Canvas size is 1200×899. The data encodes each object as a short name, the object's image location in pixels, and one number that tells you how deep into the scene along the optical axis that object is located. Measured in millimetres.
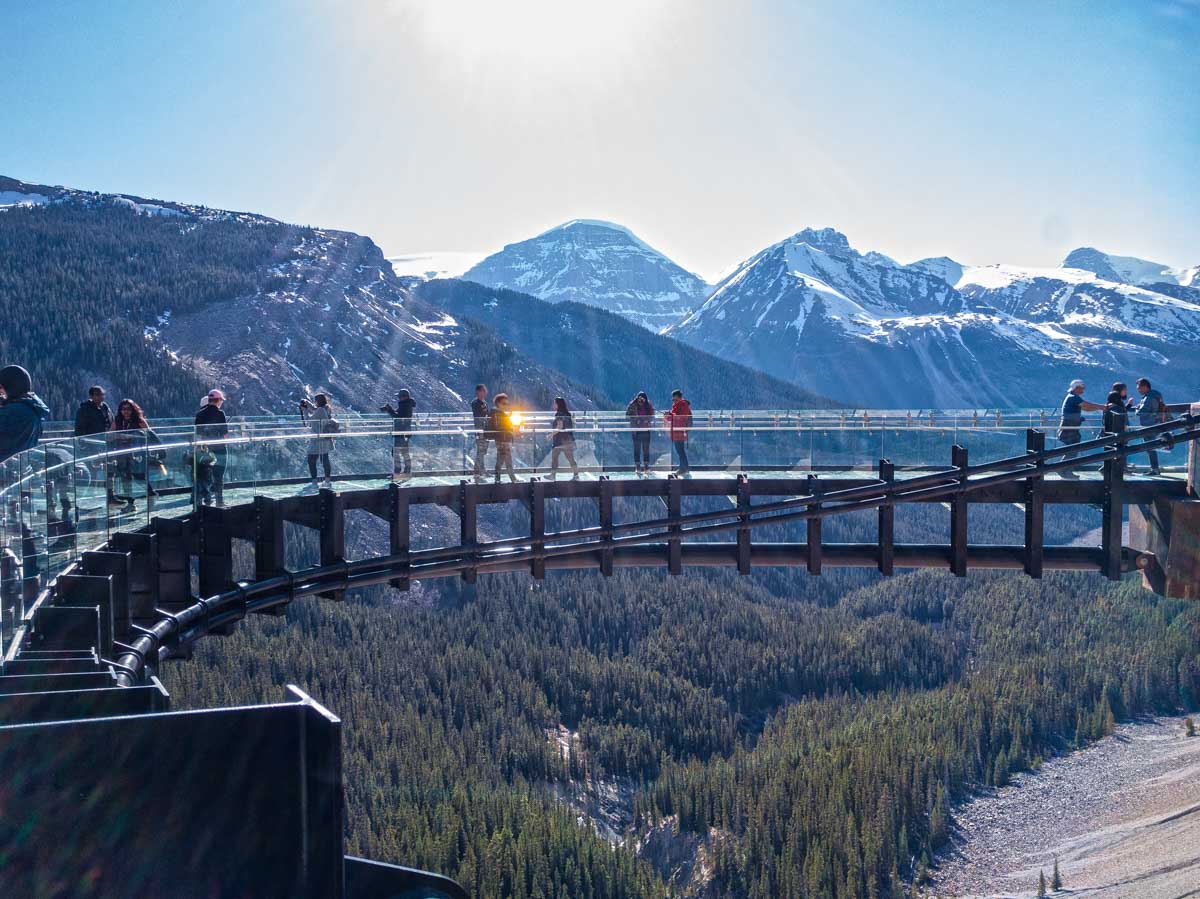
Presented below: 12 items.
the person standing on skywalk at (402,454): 23656
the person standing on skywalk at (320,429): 23431
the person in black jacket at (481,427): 24080
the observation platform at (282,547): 6695
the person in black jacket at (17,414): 12250
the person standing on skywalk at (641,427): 26016
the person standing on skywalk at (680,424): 26094
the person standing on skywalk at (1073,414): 23938
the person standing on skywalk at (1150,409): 23188
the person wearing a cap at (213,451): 18891
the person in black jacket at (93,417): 19422
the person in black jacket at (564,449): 24886
